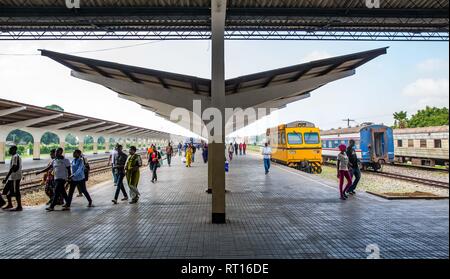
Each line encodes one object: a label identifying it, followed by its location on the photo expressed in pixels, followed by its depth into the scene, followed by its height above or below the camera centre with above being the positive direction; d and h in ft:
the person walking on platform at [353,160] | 30.07 -1.43
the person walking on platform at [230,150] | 88.13 -0.56
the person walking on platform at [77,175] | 26.89 -2.17
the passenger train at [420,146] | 62.08 -0.38
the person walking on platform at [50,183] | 28.48 -2.95
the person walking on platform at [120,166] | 29.12 -1.51
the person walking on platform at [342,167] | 29.30 -2.04
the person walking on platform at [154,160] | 43.29 -1.49
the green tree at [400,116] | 229.06 +21.79
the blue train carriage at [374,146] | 62.54 -0.09
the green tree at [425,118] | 151.02 +13.97
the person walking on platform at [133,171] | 29.19 -2.01
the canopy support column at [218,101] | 21.72 +3.45
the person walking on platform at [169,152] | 73.00 -0.66
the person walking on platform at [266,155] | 50.03 -1.29
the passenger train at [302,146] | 61.46 +0.20
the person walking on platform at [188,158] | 71.24 -2.13
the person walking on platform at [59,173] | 25.98 -1.86
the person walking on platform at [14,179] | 25.71 -2.26
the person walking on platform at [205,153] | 81.34 -1.19
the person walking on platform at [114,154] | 33.01 -0.41
